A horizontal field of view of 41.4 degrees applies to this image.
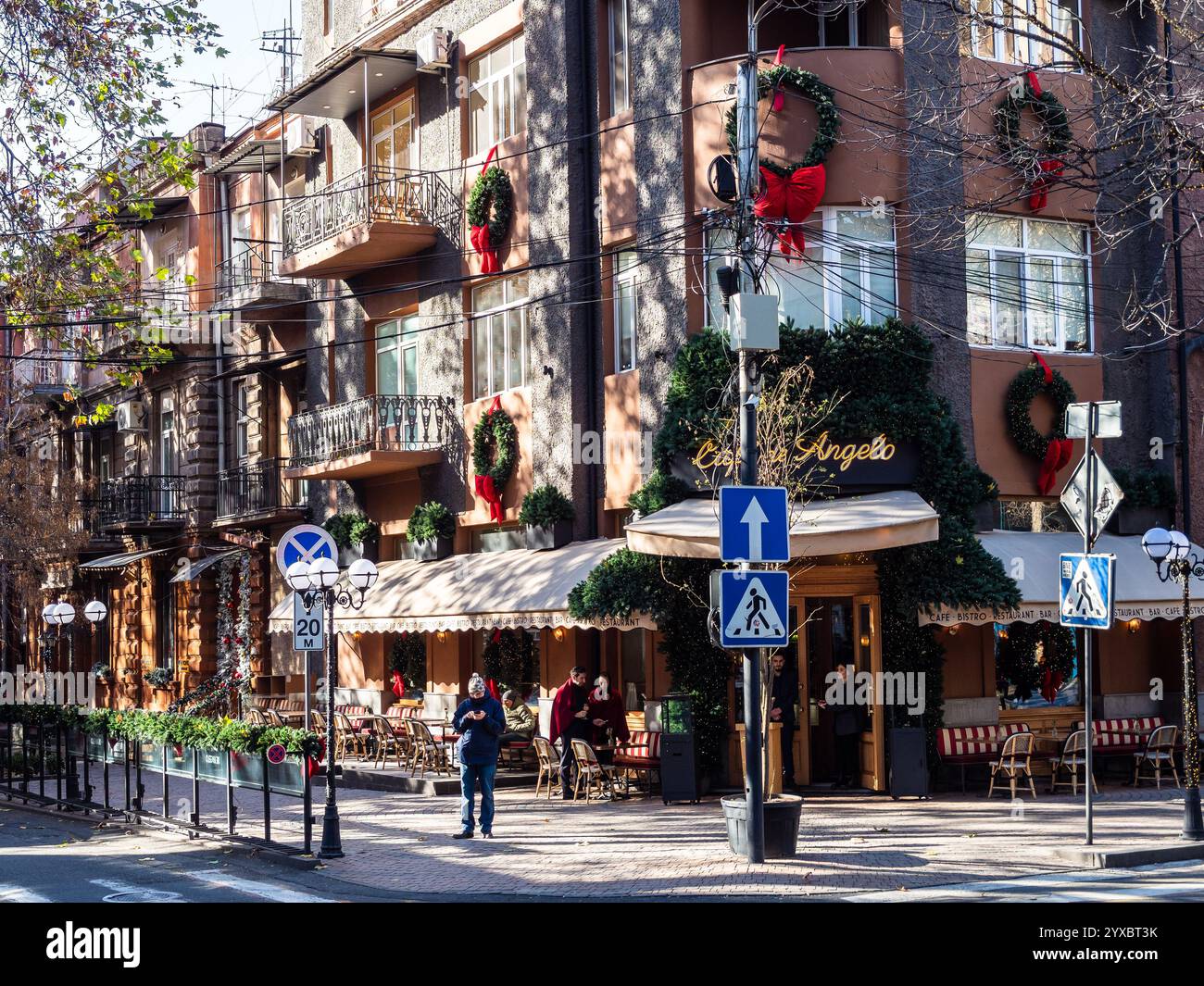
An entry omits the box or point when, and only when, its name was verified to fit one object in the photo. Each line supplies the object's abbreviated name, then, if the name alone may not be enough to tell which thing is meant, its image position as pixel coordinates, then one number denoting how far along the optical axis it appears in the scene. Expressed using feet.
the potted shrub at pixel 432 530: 88.74
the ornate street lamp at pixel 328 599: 51.98
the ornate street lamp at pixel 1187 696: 51.01
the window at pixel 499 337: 84.94
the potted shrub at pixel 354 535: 97.60
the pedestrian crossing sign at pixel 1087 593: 49.55
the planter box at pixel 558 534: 80.18
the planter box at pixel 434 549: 90.22
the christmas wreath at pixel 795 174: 68.08
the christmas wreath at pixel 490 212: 84.53
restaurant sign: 67.31
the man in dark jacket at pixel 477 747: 57.88
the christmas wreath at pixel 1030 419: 71.15
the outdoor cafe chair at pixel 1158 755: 69.87
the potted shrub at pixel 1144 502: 75.00
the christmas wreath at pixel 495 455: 84.23
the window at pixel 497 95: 85.51
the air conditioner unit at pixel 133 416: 134.10
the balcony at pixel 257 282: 104.99
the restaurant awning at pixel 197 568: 114.73
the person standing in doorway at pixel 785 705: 67.26
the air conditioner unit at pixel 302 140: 105.91
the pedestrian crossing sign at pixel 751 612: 45.68
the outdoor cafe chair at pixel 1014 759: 65.05
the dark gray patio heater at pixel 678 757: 67.00
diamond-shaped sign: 50.96
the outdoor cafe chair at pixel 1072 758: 67.67
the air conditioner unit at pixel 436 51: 89.71
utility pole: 47.75
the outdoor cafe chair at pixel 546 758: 70.59
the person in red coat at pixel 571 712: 69.26
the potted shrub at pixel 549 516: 79.30
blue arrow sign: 46.44
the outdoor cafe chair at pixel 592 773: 67.62
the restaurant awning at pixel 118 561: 123.75
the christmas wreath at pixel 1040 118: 68.56
